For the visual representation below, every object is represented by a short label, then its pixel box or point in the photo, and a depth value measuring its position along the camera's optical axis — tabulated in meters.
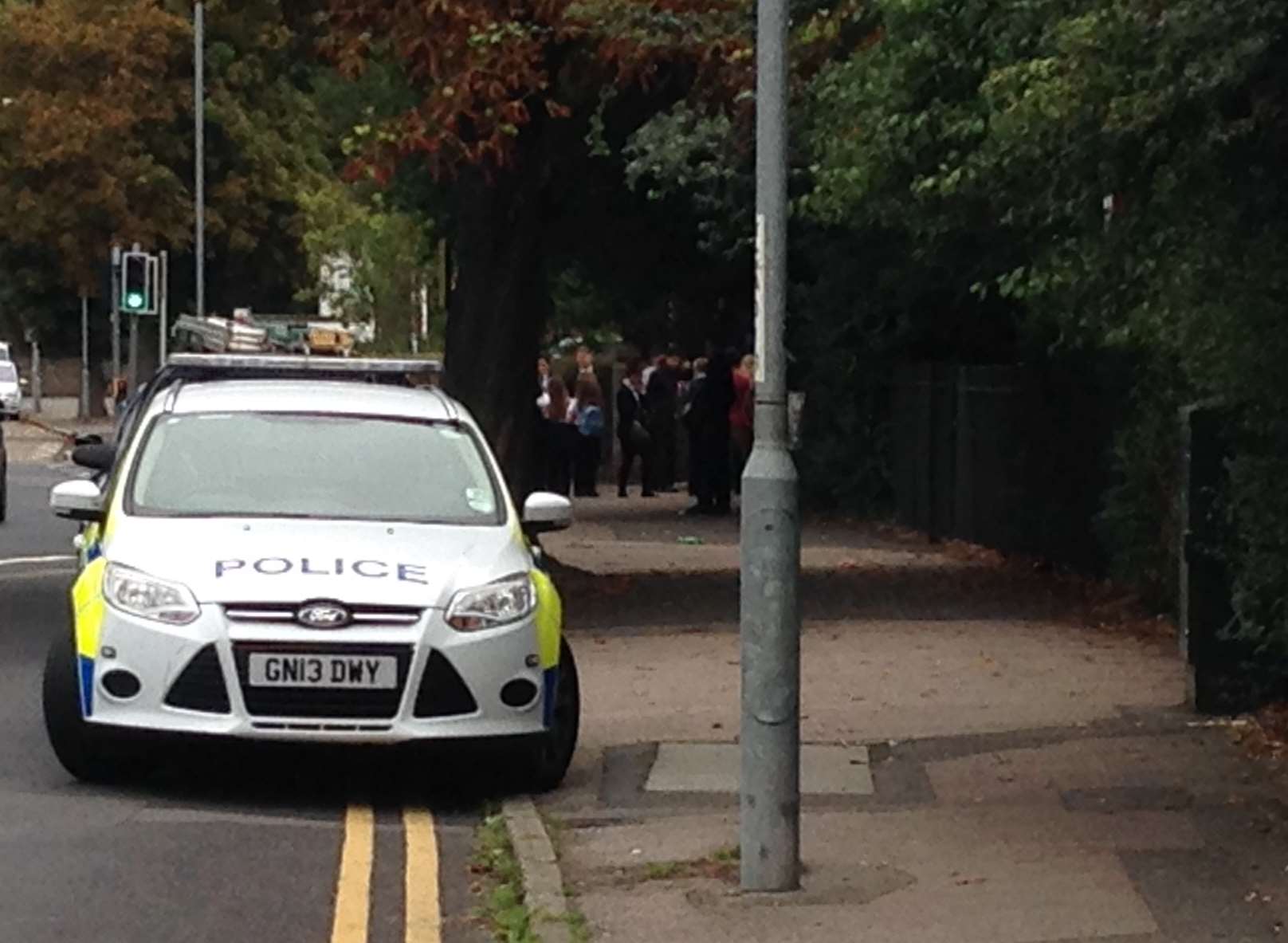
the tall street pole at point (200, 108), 55.66
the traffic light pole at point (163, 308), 47.06
